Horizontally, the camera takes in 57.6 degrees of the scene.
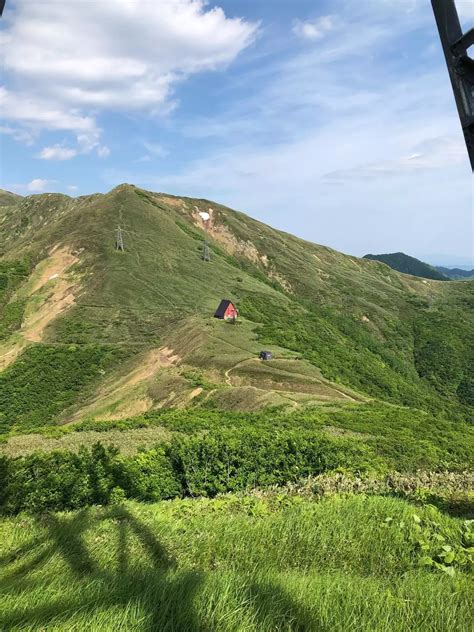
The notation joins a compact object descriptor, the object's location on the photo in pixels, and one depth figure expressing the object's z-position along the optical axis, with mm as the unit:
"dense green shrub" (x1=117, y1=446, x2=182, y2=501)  16750
